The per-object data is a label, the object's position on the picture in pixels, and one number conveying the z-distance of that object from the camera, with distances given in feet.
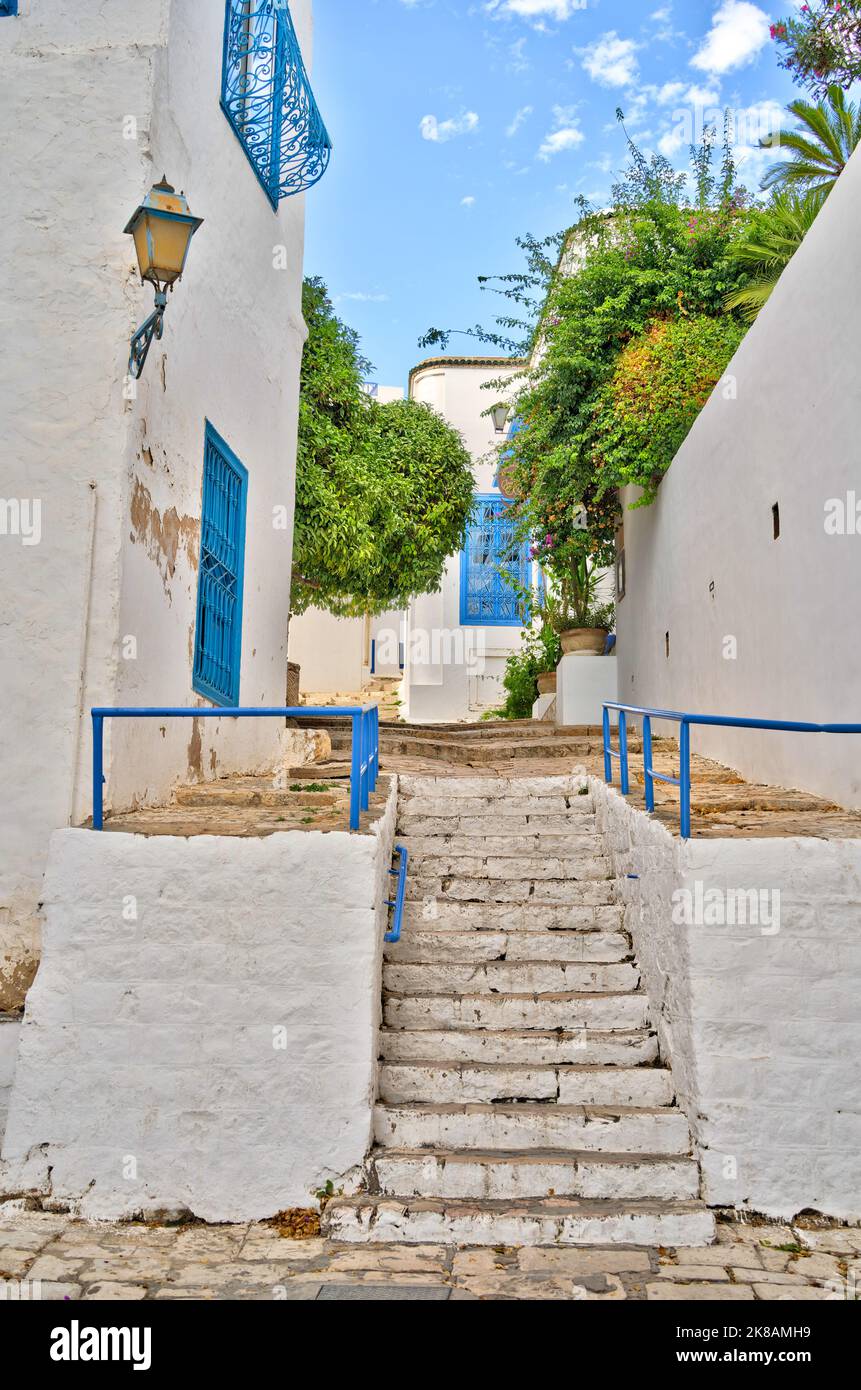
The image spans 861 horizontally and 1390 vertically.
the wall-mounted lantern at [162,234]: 15.67
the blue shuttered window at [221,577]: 21.85
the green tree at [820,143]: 31.86
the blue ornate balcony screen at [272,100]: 23.17
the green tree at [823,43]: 30.19
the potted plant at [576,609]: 40.93
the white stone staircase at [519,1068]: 13.19
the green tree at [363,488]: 36.04
